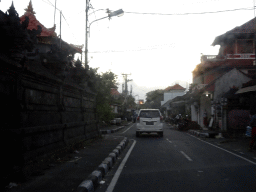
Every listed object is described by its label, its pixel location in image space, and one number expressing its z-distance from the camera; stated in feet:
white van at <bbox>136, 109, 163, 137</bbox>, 61.77
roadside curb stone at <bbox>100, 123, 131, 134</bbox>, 78.96
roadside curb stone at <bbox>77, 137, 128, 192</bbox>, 17.93
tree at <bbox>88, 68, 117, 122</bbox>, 83.74
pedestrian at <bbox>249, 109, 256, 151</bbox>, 37.06
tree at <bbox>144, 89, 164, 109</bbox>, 311.47
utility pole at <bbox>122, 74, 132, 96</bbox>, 193.53
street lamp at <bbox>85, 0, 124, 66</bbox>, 58.99
